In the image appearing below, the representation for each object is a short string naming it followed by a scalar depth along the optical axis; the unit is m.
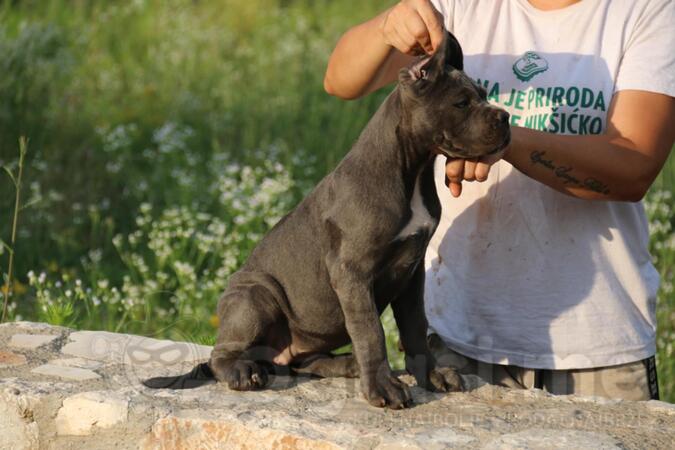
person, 6.88
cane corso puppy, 5.90
